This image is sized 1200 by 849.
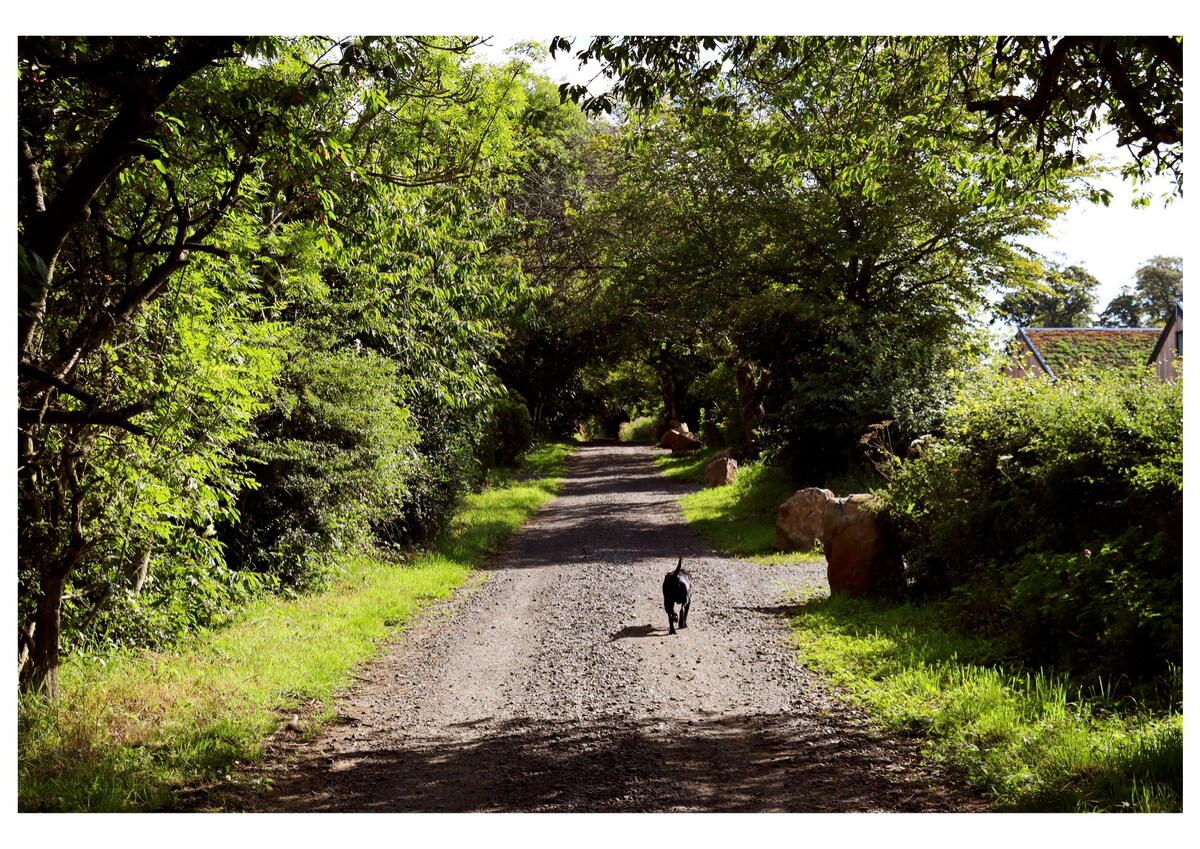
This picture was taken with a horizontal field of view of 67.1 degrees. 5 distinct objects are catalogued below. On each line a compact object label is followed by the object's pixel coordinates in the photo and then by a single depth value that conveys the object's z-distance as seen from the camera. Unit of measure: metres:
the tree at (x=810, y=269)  16.34
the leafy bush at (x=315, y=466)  10.54
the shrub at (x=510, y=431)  26.23
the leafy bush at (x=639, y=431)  53.78
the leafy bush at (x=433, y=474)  13.74
